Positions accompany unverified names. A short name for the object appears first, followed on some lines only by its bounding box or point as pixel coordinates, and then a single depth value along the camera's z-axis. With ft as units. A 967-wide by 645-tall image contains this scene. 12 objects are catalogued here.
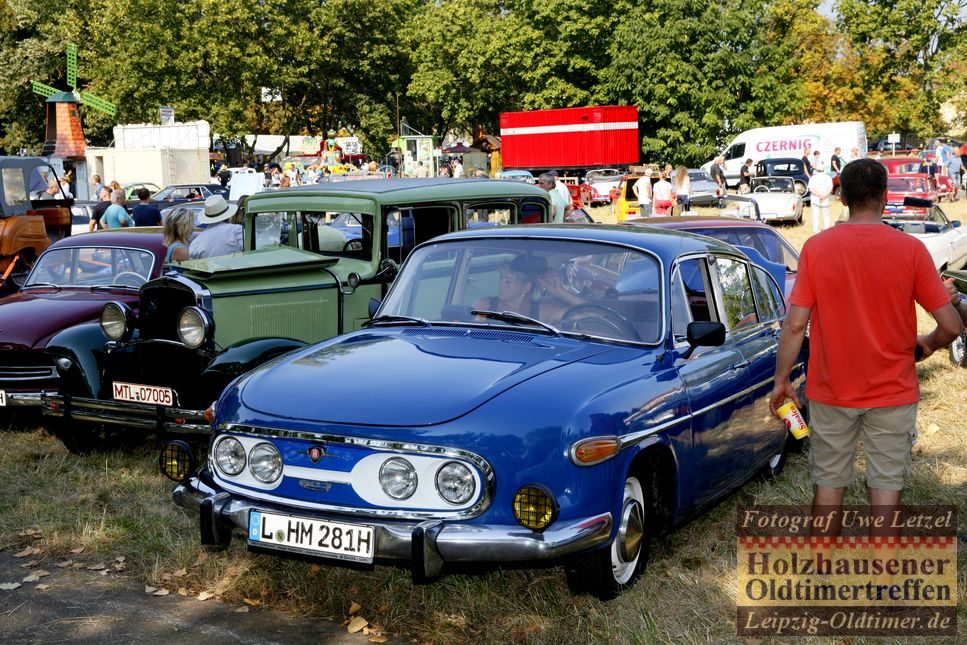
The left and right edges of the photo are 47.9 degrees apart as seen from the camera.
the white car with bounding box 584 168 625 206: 136.56
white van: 137.49
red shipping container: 160.04
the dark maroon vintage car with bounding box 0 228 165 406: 28.07
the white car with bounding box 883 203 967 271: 57.67
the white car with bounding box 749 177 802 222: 89.51
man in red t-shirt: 14.82
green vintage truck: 24.21
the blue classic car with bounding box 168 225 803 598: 14.33
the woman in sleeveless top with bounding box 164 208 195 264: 30.96
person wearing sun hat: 34.34
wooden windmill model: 175.42
